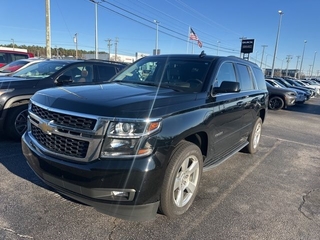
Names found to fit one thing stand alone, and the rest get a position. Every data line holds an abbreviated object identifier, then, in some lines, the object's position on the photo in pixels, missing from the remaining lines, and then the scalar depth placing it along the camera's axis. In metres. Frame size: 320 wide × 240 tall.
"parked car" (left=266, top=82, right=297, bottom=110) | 14.69
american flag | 26.30
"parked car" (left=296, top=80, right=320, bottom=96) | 27.06
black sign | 31.39
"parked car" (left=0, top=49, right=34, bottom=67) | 16.28
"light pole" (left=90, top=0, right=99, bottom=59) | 31.28
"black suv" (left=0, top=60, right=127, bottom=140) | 4.95
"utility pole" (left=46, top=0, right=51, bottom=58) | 15.98
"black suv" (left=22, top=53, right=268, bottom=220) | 2.28
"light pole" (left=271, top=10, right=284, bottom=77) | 33.12
